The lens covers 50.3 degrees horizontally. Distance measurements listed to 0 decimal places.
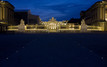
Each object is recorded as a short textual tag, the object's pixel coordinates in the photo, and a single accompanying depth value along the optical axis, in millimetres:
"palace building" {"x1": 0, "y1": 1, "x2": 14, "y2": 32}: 54250
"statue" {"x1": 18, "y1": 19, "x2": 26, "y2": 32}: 44375
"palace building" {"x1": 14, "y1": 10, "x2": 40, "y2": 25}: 80188
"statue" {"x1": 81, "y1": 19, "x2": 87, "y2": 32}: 44375
